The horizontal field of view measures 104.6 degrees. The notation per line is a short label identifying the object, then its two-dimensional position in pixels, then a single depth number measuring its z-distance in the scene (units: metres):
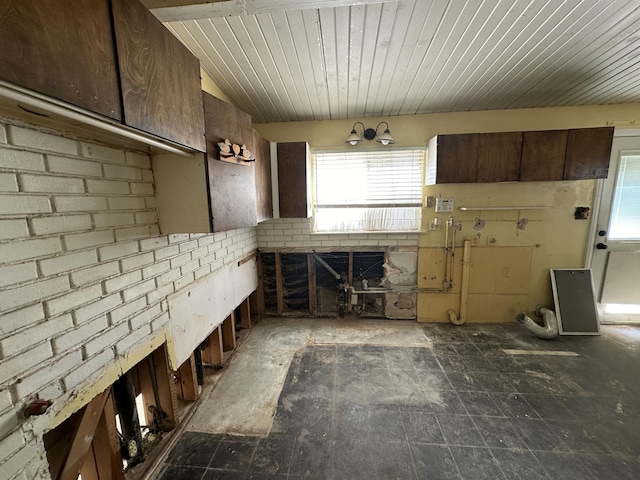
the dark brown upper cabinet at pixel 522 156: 2.68
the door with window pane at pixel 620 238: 2.92
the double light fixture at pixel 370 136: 2.95
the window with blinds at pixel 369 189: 3.21
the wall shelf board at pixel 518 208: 3.07
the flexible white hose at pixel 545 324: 2.87
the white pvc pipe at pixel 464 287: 3.19
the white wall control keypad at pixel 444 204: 3.14
